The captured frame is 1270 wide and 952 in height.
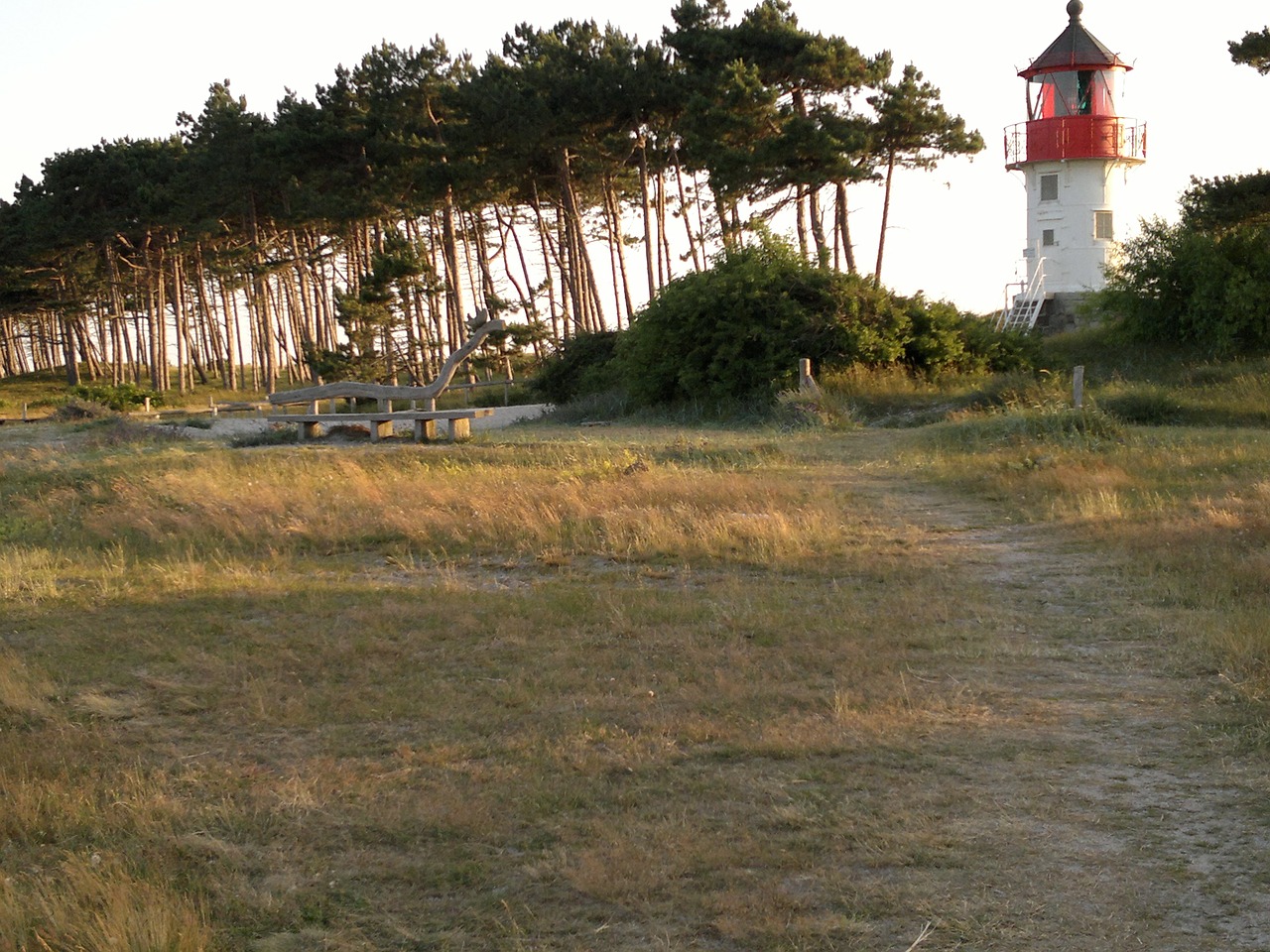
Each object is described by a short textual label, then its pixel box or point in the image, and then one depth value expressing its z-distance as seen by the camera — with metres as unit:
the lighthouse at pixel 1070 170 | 37.69
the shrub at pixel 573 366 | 35.78
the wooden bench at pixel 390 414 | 21.48
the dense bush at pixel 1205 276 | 28.22
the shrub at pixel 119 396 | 48.97
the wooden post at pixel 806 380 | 25.09
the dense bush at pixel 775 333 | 27.73
